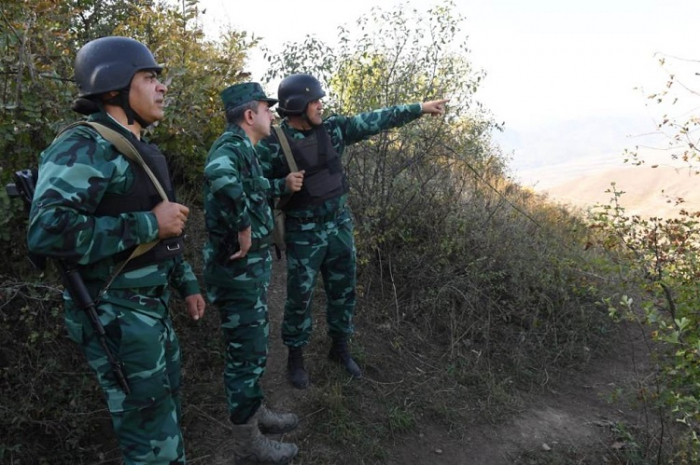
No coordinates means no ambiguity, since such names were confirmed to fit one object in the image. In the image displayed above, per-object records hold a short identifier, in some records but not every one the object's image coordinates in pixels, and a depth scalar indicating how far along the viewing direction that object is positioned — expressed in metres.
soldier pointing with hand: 3.22
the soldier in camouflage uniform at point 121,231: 1.68
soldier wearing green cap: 2.62
